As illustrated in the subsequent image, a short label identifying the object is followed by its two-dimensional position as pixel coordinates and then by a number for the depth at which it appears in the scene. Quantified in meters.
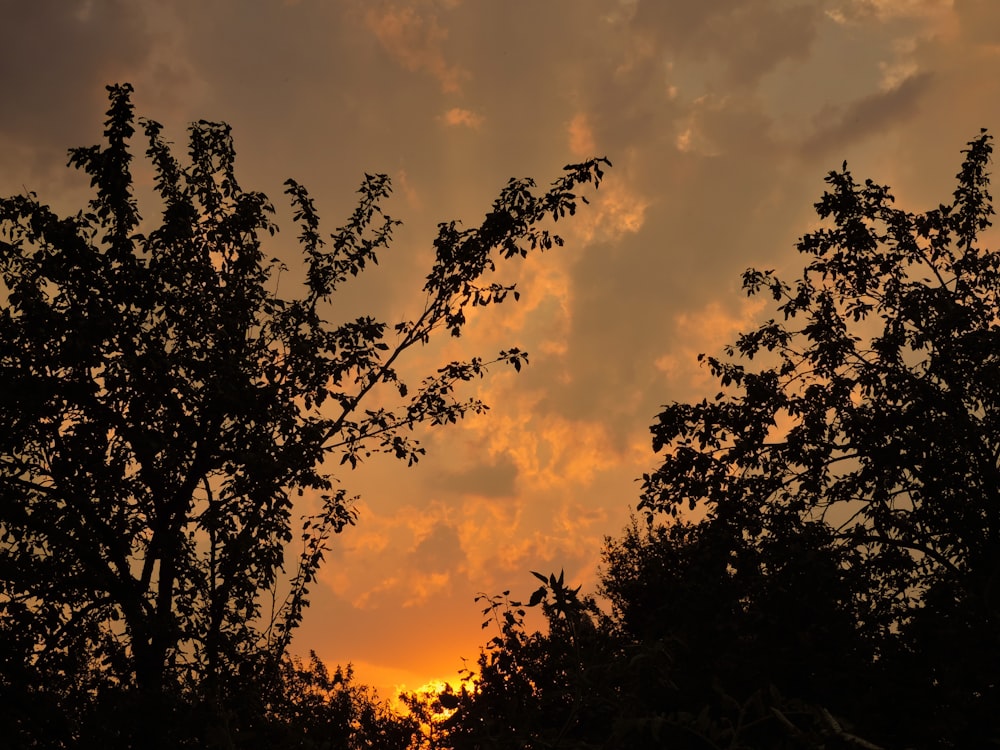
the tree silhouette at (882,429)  15.67
